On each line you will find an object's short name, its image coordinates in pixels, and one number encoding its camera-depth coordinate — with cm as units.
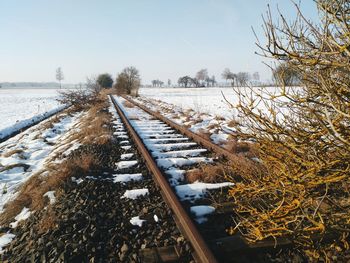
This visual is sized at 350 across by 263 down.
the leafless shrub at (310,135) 198
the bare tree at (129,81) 4406
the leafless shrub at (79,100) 2223
